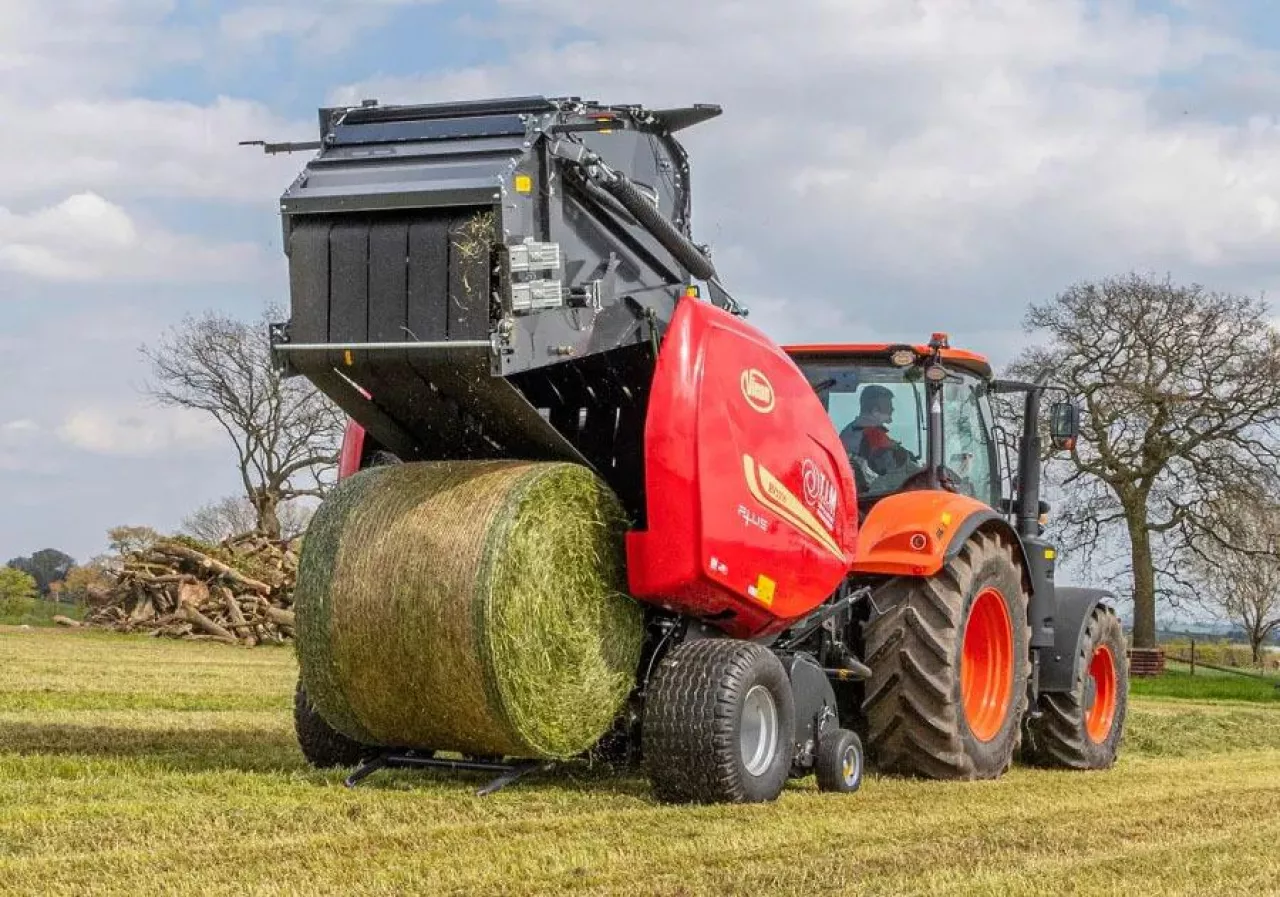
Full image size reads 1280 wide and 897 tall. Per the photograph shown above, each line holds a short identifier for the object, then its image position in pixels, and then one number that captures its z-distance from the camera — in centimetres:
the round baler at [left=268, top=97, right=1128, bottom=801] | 667
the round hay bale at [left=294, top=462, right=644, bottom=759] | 653
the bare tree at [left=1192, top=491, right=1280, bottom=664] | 3025
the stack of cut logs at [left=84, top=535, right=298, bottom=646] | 2562
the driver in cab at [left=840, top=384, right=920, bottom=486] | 927
